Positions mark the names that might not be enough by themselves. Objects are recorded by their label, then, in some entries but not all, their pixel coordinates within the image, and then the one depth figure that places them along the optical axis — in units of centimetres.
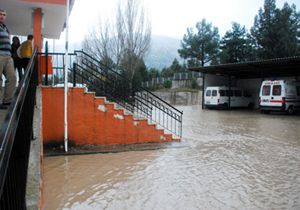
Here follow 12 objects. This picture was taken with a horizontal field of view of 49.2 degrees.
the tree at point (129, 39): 2756
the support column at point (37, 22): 932
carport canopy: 2260
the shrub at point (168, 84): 4025
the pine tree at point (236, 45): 4188
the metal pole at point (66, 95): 854
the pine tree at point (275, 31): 3766
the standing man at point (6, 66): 526
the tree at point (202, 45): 4559
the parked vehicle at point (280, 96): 2122
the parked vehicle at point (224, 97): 2655
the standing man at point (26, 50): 766
